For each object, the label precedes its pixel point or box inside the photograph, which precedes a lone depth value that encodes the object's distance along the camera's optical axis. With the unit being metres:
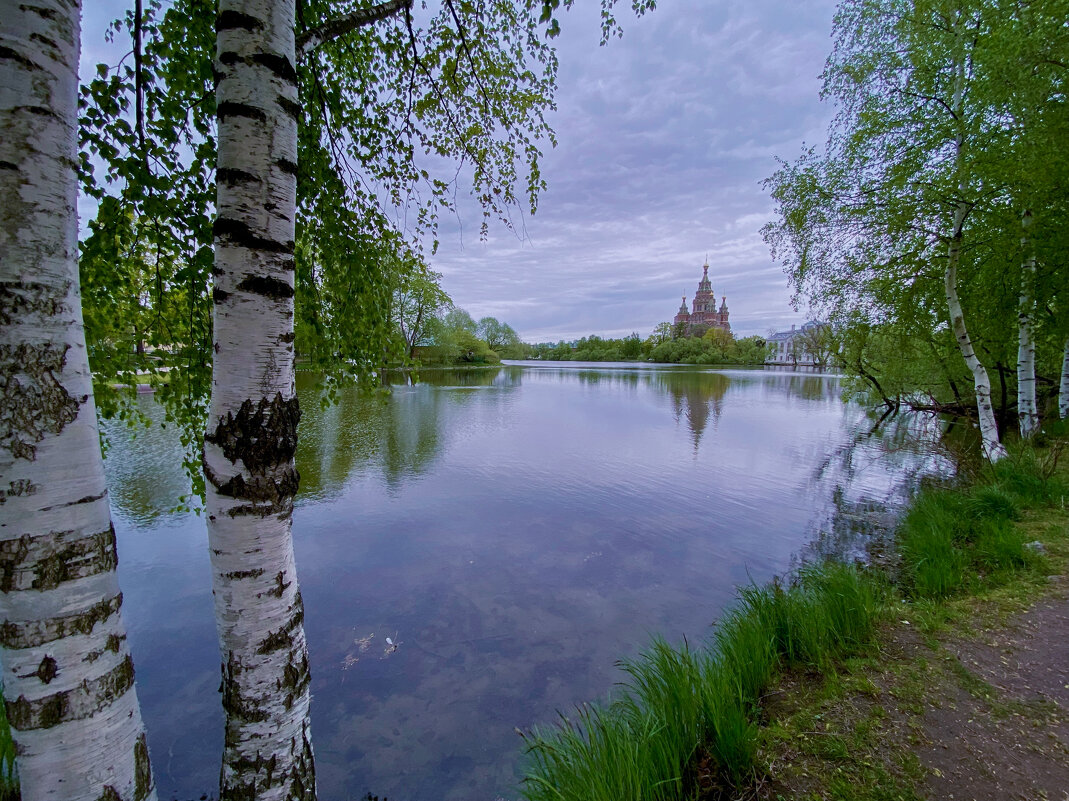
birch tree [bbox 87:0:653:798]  1.51
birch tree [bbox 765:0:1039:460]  7.23
